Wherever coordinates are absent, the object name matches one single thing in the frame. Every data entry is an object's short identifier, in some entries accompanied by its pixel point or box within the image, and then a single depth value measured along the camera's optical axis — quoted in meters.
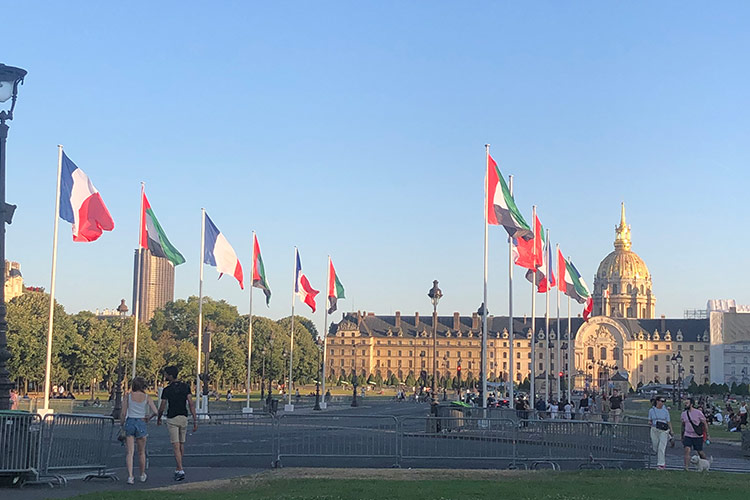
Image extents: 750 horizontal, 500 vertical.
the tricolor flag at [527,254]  41.81
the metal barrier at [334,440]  22.98
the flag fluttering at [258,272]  52.28
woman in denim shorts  18.45
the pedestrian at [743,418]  48.44
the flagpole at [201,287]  44.19
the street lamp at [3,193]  17.44
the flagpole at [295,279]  60.60
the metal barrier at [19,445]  16.66
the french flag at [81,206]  27.86
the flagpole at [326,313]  62.39
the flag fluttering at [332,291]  62.53
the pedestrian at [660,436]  24.45
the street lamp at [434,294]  51.53
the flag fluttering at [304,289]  60.28
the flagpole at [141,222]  38.22
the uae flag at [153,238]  37.53
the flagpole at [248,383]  52.38
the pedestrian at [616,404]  39.86
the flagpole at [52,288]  26.77
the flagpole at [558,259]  51.72
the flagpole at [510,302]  43.44
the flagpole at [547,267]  47.50
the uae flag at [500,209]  36.72
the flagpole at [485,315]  37.38
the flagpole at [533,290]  42.06
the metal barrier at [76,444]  17.38
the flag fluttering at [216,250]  43.56
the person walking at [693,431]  23.94
